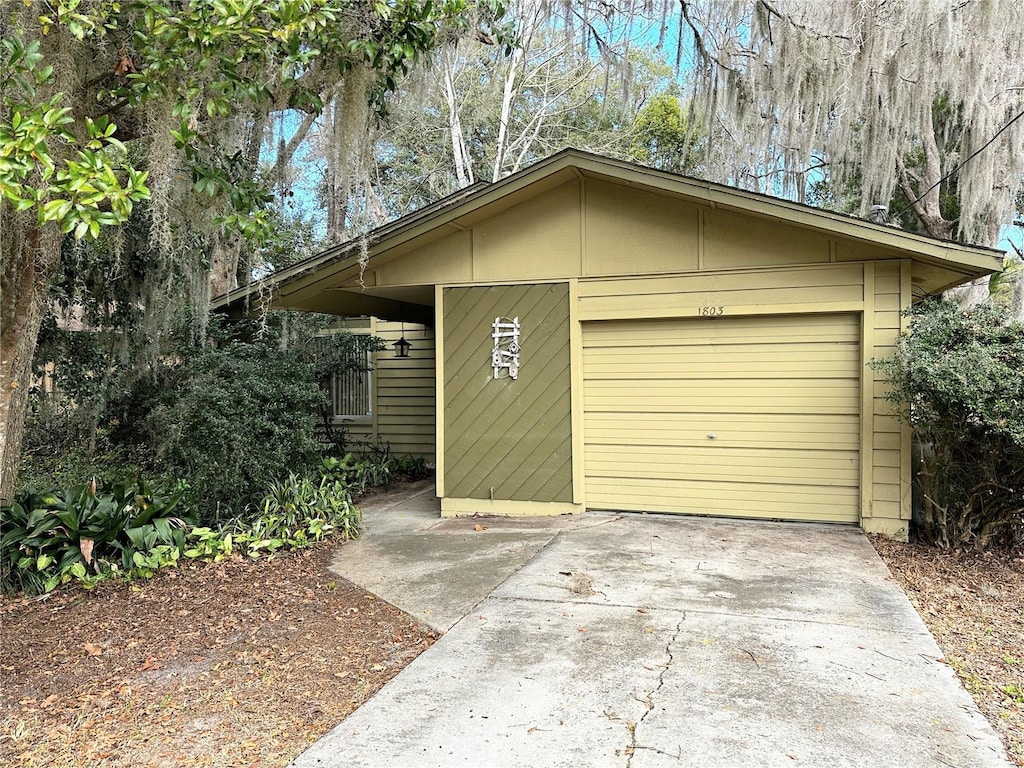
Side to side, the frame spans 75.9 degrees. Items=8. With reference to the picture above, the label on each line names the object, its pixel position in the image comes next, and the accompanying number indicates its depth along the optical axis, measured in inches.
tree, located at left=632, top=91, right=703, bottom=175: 689.0
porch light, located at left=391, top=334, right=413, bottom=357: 404.3
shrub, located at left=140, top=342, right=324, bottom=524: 227.5
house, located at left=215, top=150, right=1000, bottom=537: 221.5
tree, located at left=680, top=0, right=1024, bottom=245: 293.0
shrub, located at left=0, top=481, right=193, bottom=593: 173.2
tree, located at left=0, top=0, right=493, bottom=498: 108.3
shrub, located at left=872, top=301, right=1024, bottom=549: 176.2
